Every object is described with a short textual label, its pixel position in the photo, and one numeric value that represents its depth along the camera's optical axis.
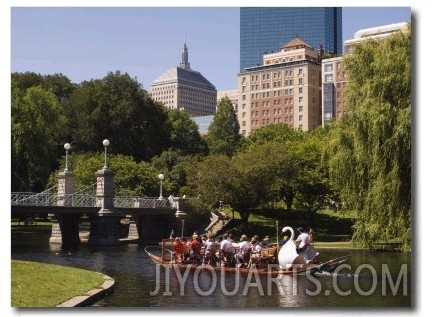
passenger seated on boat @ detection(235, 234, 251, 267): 23.03
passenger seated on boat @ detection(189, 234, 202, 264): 24.64
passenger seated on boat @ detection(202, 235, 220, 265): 24.00
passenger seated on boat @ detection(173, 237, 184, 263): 24.80
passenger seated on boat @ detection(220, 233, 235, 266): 23.50
